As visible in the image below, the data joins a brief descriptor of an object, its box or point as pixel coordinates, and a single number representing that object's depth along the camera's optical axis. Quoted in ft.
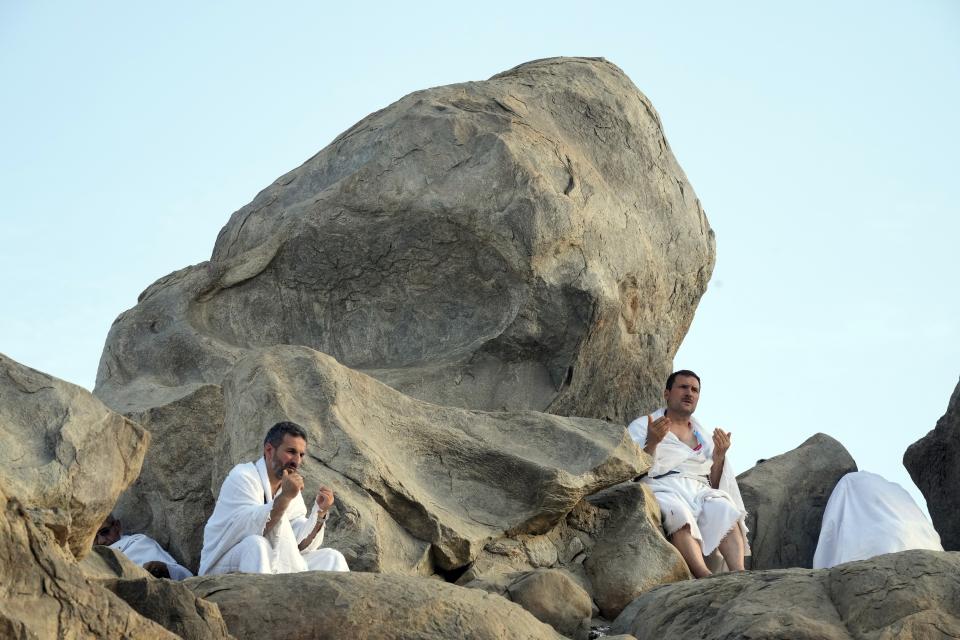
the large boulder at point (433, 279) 57.02
